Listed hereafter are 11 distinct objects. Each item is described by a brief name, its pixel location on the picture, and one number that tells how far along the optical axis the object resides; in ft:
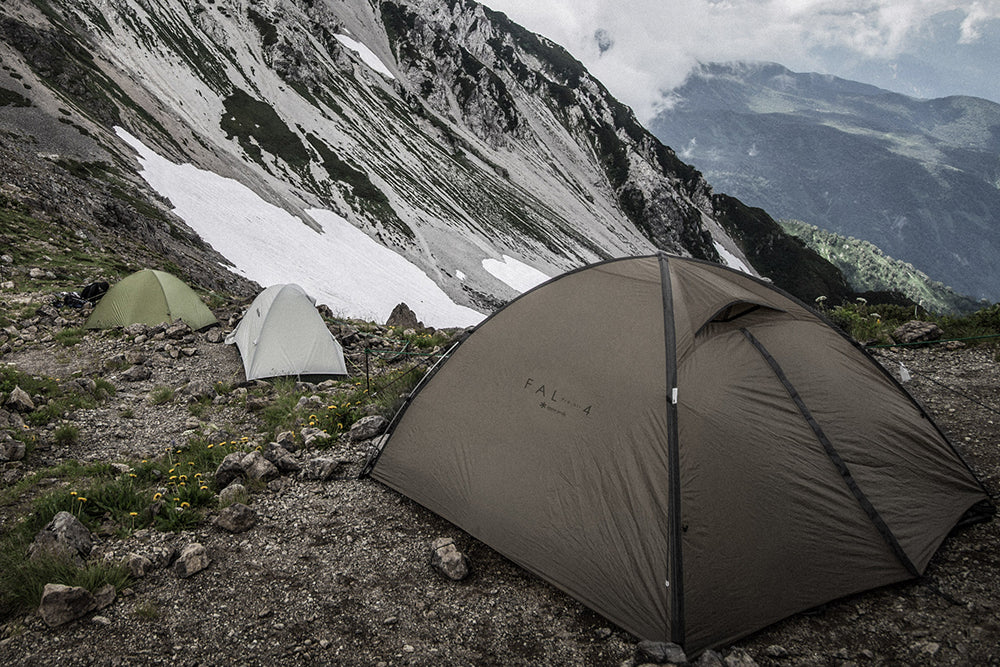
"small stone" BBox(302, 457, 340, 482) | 20.52
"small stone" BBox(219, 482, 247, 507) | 18.49
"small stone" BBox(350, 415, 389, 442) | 23.71
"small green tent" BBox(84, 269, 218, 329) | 43.75
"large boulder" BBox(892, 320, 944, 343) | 35.40
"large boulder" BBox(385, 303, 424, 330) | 60.45
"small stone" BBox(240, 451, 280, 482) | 20.21
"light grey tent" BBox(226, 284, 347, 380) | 36.11
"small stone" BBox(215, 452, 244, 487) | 20.04
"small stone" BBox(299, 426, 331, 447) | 23.25
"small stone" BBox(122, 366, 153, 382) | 33.83
